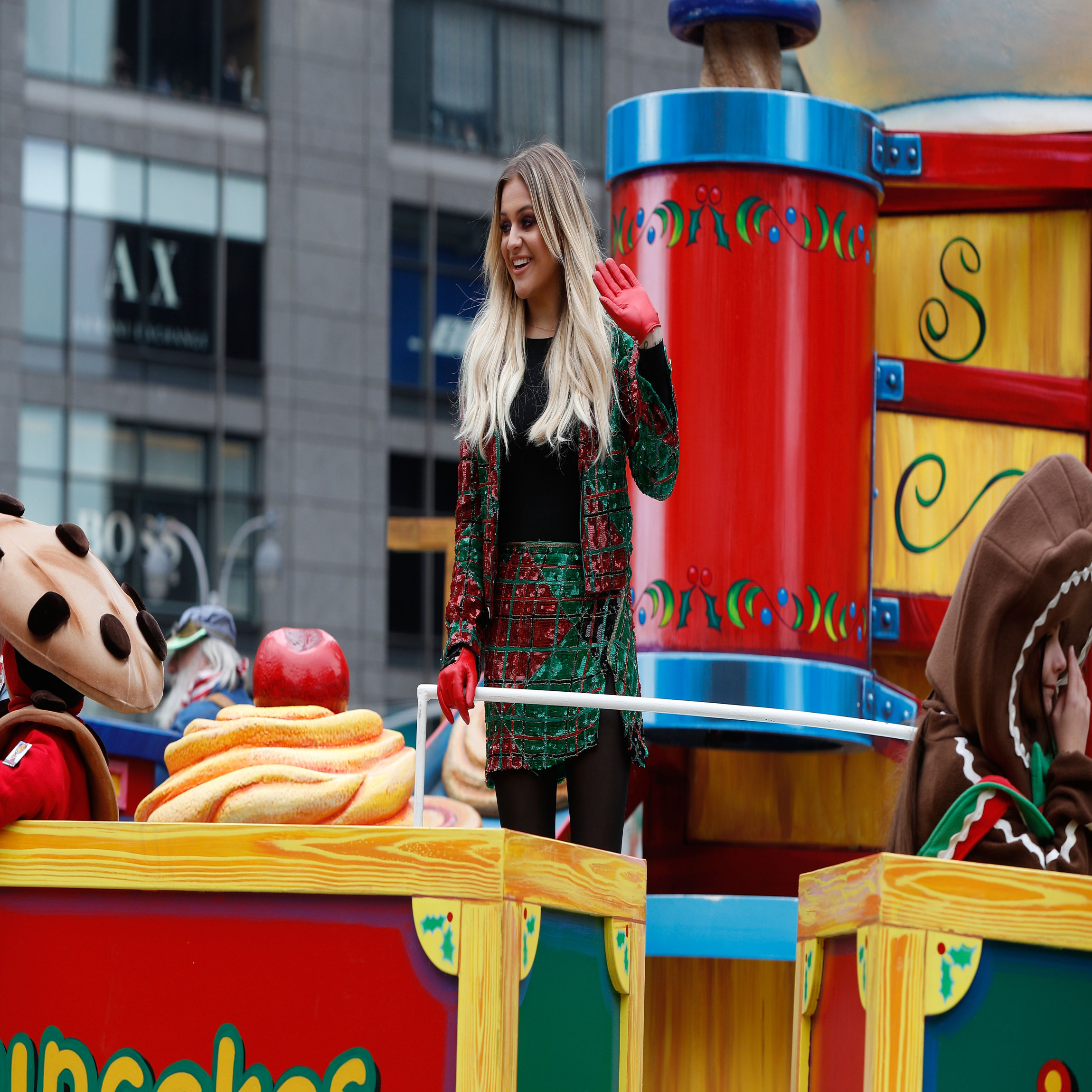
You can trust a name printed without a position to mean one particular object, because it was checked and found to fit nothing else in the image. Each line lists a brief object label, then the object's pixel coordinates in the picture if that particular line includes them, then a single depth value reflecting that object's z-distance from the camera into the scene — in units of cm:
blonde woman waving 737
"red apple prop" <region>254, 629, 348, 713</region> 857
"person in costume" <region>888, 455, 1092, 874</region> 637
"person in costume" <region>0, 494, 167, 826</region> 736
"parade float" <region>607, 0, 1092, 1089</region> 1043
